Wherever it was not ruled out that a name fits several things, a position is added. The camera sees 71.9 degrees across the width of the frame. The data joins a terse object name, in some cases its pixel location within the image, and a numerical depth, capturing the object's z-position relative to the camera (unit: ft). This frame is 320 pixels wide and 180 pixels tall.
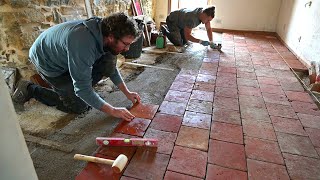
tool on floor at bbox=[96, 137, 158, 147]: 4.44
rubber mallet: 3.66
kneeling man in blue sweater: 4.56
